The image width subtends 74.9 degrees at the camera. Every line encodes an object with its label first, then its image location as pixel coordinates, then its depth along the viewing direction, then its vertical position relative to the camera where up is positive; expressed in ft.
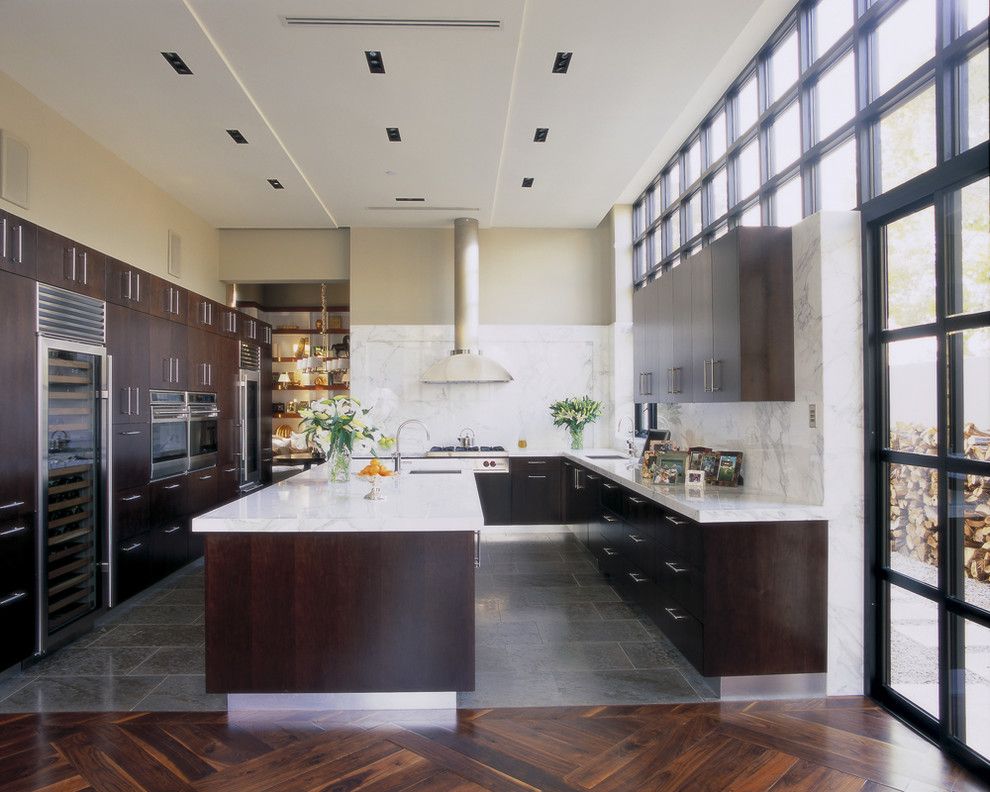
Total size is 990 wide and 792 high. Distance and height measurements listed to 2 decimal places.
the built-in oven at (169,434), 15.65 -0.80
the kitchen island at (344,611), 9.38 -3.05
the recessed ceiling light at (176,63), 11.87 +6.38
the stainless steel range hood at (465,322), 22.08 +2.80
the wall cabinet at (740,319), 10.66 +1.43
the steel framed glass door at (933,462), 7.47 -0.78
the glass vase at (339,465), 12.80 -1.27
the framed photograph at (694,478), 11.47 -1.38
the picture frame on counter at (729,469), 12.25 -1.29
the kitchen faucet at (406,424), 21.90 -0.77
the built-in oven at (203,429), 17.72 -0.76
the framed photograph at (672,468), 12.64 -1.31
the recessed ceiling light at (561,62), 12.13 +6.49
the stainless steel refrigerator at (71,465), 11.33 -1.18
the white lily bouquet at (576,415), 22.20 -0.46
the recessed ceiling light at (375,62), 11.85 +6.41
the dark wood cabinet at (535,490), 21.74 -2.99
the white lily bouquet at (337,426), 12.28 -0.45
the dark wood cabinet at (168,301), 15.64 +2.58
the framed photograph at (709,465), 12.69 -1.26
